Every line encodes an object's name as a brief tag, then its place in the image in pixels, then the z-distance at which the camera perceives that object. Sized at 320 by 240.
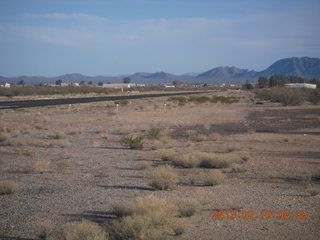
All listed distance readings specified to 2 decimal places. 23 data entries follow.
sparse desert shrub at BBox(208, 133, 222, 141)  26.17
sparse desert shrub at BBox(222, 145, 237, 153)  21.20
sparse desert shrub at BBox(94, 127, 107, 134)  30.49
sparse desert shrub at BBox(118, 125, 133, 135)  30.16
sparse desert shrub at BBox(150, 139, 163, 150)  22.39
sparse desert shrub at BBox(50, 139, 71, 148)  22.86
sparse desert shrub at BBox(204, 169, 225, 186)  13.47
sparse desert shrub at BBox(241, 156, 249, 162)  18.41
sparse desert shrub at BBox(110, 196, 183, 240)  7.97
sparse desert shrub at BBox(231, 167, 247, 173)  15.96
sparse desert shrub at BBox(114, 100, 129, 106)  68.62
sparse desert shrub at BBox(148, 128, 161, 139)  26.98
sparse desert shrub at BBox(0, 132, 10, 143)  24.30
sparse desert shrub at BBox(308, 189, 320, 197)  11.95
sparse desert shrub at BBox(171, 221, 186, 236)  8.68
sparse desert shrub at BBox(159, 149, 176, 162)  18.47
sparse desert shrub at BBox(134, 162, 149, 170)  16.60
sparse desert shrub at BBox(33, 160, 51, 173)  15.88
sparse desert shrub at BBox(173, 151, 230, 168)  16.84
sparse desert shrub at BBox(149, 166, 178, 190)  12.96
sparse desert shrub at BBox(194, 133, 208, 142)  25.55
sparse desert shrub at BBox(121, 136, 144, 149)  22.33
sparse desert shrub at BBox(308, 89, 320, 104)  75.62
